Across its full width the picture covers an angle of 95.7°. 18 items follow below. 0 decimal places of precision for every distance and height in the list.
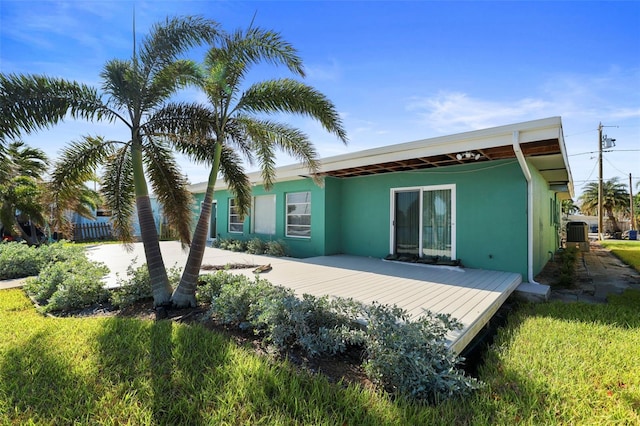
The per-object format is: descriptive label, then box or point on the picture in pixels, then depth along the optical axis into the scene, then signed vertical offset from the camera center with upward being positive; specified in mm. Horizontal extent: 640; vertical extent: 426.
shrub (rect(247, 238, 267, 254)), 10445 -1132
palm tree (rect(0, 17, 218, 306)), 4469 +1741
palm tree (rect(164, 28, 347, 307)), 4793 +1865
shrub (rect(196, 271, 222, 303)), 4922 -1275
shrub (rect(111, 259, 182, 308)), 4926 -1330
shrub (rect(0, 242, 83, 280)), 7742 -1189
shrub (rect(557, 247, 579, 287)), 6762 -1443
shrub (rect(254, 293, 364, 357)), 3203 -1302
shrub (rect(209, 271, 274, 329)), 3959 -1221
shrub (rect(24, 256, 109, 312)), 4930 -1318
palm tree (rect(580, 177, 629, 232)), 30203 +1973
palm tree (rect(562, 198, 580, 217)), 28947 +1027
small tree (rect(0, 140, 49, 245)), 10039 +793
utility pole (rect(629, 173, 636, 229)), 26911 -118
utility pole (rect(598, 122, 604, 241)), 21391 +3937
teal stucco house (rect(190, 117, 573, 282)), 6410 +458
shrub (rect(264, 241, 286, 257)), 9969 -1145
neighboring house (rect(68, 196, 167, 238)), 17491 -335
